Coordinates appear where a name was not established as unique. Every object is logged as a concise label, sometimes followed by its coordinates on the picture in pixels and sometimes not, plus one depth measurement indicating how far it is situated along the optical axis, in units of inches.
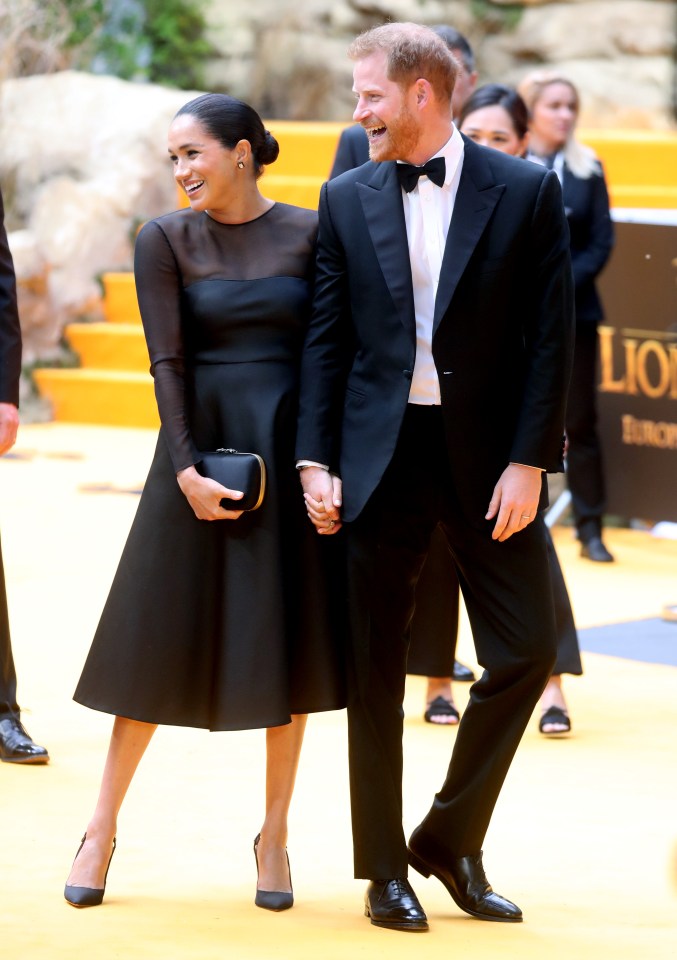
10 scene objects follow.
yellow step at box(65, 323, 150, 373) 1047.0
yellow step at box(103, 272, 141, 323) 1089.4
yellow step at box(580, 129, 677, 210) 1021.2
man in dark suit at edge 374.6
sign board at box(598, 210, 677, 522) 657.0
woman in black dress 293.3
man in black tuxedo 282.4
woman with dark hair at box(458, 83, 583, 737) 419.2
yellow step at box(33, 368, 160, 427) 996.6
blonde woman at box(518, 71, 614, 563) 583.2
